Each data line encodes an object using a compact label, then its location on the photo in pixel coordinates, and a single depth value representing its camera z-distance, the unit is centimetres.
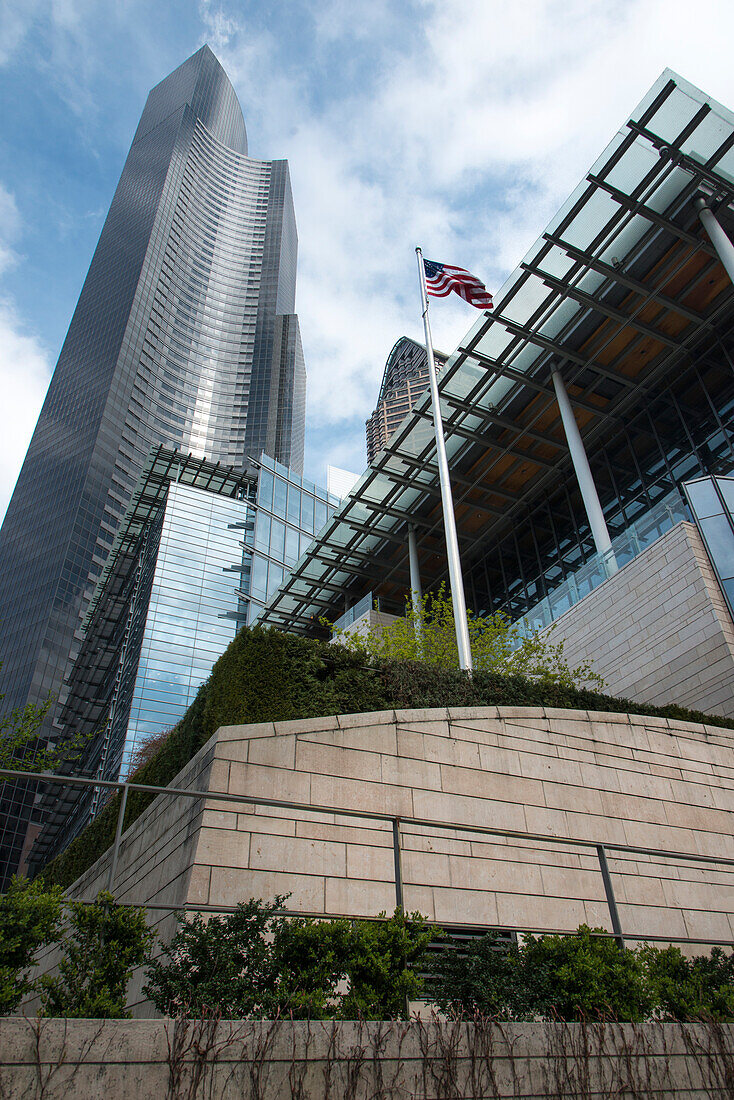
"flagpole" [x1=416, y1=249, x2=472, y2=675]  1545
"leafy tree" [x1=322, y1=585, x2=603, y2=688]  1941
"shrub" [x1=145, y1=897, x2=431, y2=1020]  503
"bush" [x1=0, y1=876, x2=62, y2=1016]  457
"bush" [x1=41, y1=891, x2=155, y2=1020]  478
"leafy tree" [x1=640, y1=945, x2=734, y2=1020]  625
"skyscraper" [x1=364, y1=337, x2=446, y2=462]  12262
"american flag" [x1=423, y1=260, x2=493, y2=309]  2114
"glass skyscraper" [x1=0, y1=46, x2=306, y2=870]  10656
